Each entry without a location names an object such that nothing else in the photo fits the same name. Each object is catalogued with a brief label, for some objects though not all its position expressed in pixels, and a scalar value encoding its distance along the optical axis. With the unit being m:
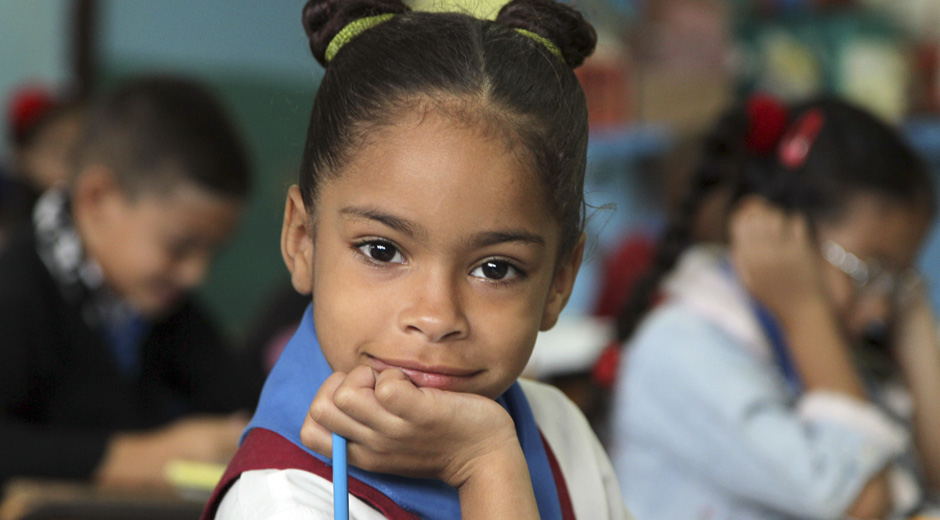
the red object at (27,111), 3.07
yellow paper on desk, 1.40
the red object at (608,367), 1.82
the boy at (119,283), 1.58
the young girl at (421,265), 1.00
